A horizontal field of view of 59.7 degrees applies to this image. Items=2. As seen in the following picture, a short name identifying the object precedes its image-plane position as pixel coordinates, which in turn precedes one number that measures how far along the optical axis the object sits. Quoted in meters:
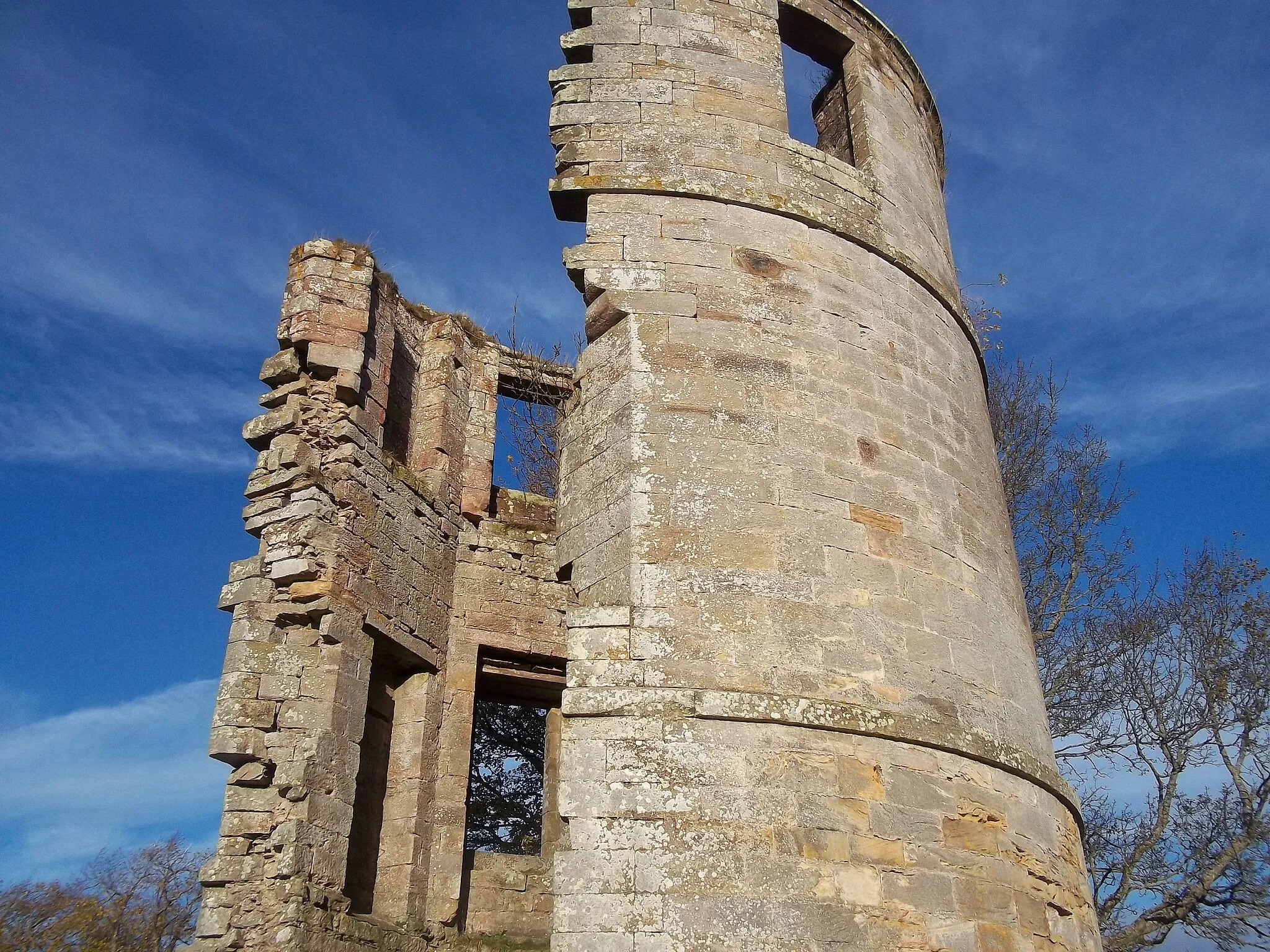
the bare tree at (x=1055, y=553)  12.23
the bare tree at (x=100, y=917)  16.64
